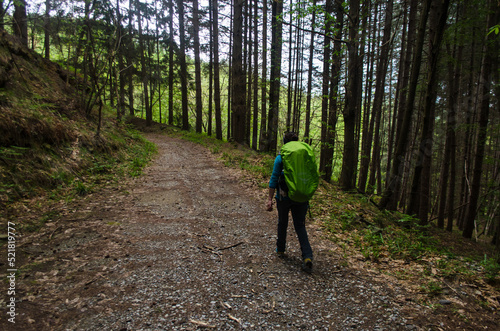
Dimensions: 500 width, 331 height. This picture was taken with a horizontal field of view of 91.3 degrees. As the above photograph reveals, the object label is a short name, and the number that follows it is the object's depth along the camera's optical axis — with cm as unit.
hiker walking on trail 362
